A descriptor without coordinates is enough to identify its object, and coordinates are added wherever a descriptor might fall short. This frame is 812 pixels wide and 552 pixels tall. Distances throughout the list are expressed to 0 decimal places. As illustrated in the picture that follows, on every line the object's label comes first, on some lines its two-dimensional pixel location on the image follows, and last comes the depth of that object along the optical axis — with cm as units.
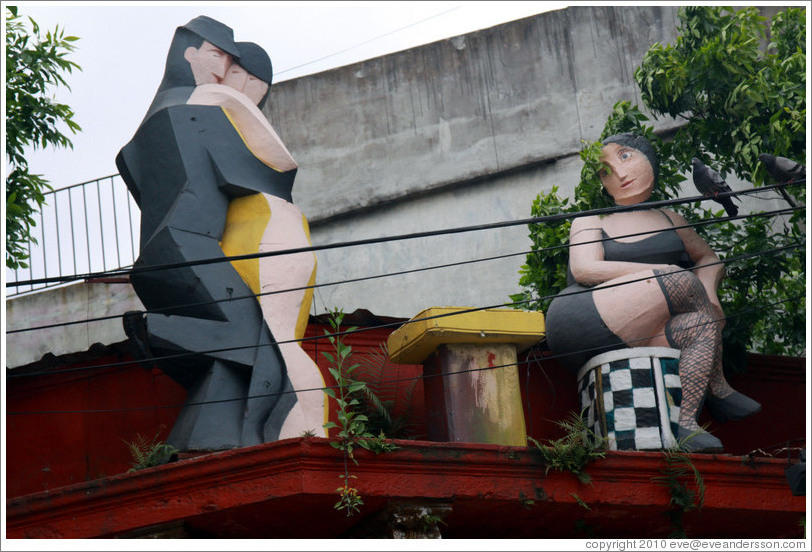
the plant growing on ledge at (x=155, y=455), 950
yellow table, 999
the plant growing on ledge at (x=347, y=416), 880
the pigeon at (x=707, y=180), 1030
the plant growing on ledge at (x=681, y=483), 950
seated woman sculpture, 1030
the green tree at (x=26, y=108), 1216
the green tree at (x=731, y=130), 1178
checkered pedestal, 998
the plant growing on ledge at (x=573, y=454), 927
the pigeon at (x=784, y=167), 1004
